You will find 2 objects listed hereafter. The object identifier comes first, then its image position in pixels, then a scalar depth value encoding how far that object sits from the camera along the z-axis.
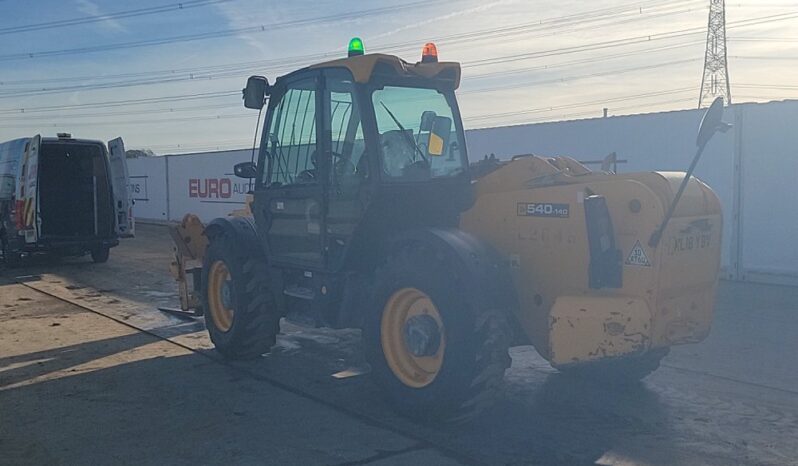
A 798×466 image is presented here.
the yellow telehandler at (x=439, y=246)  5.04
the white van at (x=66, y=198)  14.54
